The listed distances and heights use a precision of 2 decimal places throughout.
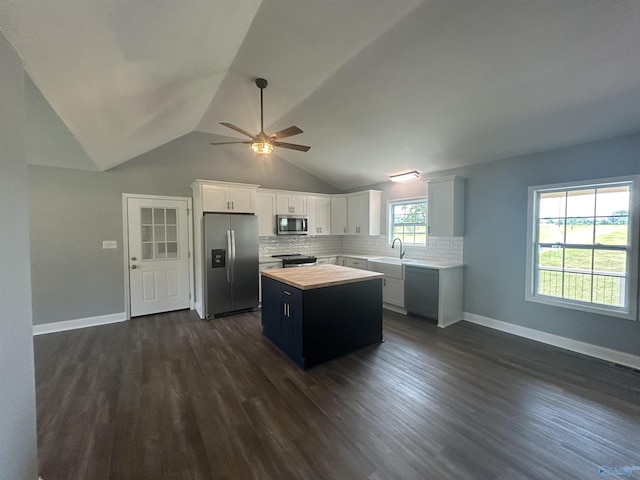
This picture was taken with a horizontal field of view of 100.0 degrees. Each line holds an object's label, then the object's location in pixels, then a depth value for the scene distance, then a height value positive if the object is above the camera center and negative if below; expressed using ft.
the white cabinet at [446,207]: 13.56 +1.30
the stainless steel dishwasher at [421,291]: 13.29 -3.05
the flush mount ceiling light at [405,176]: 15.79 +3.33
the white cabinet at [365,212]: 18.28 +1.34
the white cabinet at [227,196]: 14.40 +1.98
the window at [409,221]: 16.24 +0.66
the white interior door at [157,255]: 14.34 -1.29
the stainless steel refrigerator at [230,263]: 14.28 -1.74
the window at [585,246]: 9.45 -0.56
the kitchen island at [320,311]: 9.29 -3.01
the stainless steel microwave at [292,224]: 17.92 +0.51
